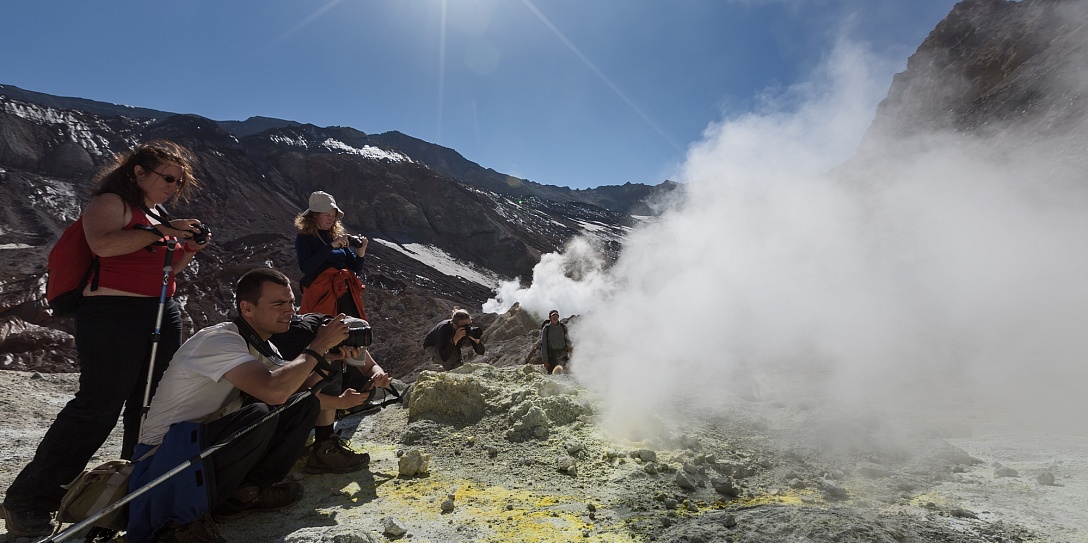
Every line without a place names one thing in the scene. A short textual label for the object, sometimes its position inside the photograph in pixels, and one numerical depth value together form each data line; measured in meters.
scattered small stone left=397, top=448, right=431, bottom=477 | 2.61
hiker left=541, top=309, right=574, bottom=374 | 6.88
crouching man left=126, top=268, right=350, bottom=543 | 1.62
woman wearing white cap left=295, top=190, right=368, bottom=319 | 3.47
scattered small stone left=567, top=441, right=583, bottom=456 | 2.82
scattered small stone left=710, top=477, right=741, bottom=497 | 2.30
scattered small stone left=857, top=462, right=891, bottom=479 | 2.48
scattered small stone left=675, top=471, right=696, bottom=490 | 2.33
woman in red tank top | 1.84
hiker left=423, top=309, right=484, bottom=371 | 6.20
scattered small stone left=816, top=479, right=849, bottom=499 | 2.26
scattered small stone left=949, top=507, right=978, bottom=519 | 1.85
